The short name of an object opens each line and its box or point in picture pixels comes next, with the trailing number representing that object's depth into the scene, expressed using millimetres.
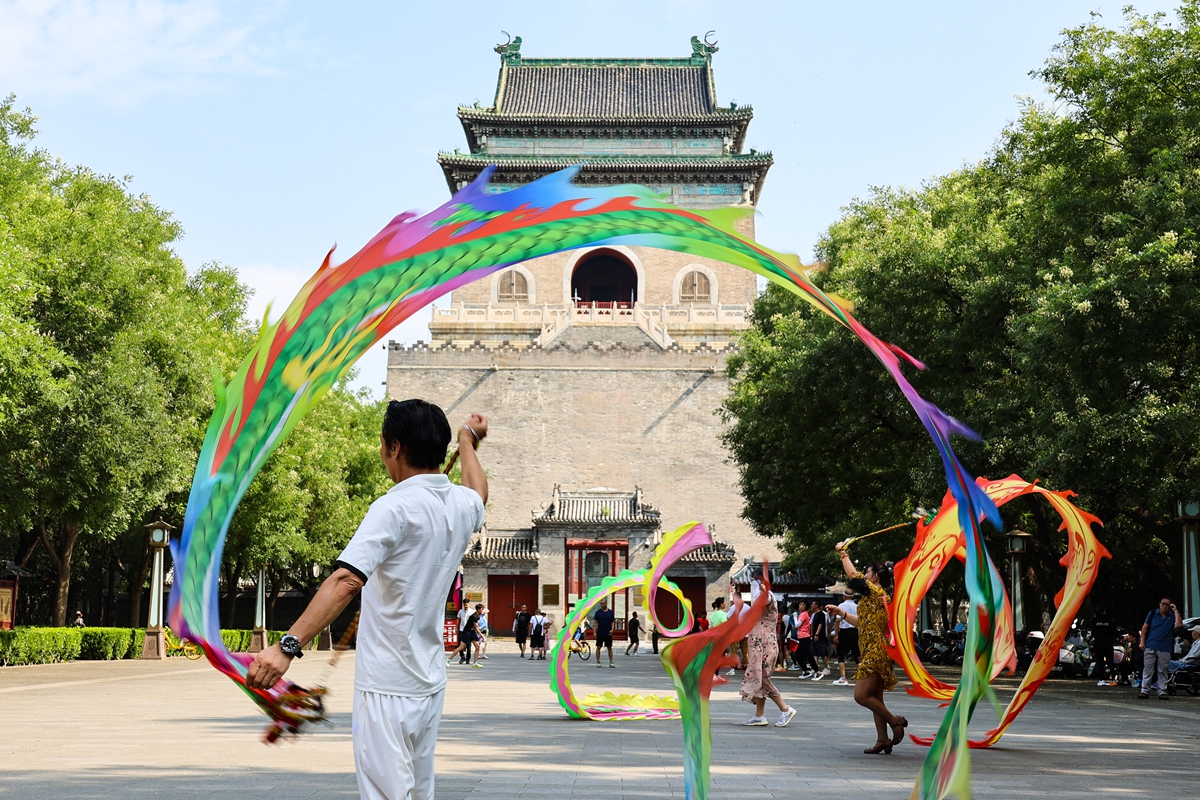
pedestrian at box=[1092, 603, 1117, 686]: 25203
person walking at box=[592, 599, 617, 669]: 31766
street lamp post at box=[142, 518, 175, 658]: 32875
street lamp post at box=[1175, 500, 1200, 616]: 22766
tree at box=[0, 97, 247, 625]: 23739
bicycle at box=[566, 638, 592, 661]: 35031
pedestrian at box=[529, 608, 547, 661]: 35812
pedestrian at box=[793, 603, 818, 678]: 27500
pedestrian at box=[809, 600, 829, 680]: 27312
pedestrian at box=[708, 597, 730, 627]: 19188
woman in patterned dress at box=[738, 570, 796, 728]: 14594
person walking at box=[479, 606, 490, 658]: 35938
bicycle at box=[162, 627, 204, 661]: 34288
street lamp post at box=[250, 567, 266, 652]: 42375
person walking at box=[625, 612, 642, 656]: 39844
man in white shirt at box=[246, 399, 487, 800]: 4633
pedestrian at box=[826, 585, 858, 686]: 25453
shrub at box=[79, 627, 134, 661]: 31125
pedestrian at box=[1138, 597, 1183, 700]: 19734
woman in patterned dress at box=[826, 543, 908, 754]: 11602
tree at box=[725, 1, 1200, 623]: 18375
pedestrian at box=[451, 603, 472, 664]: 32750
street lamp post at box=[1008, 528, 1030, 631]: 25953
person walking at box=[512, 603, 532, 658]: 38681
